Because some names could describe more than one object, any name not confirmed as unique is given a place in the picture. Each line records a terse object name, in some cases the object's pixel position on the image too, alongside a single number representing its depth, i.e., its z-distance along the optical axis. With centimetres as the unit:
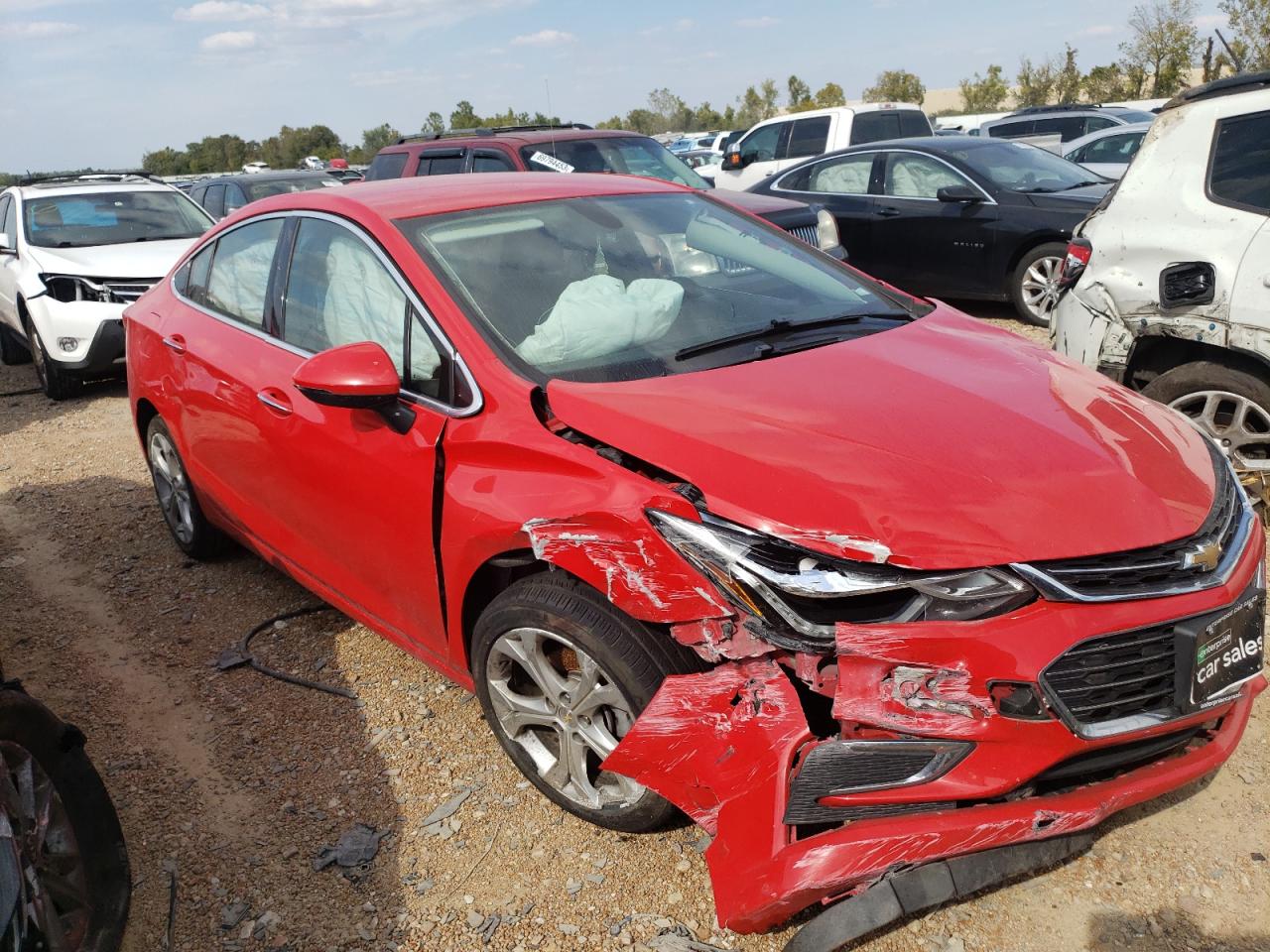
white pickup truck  1346
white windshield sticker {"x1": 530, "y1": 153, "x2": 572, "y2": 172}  884
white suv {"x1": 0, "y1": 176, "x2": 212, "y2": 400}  867
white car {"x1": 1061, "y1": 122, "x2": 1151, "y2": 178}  1466
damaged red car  216
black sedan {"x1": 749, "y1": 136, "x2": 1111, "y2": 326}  852
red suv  870
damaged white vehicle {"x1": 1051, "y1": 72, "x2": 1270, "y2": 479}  418
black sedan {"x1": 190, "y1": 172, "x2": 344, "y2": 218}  1339
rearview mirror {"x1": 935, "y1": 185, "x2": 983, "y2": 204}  877
